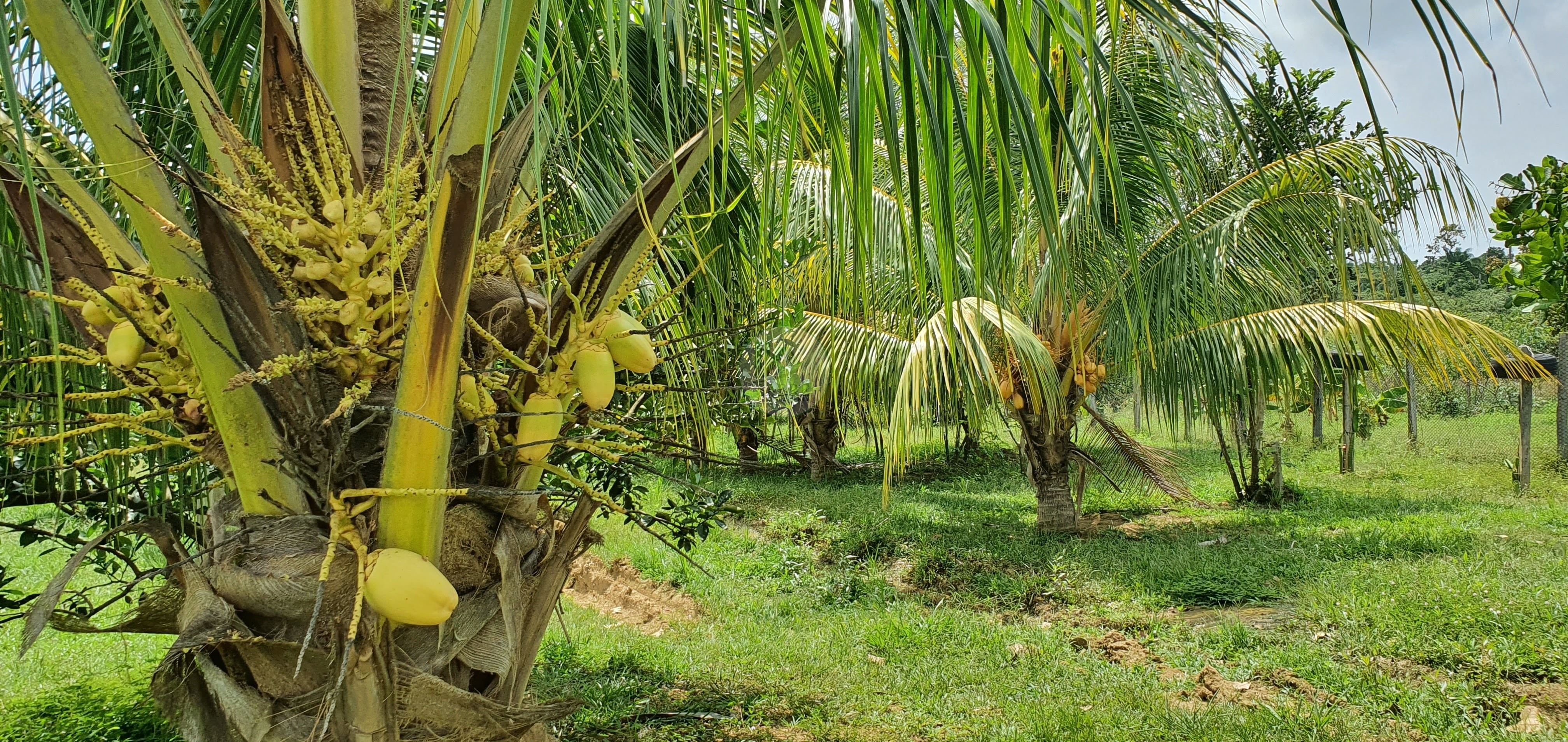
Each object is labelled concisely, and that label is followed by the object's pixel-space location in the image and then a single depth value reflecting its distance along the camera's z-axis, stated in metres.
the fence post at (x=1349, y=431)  9.20
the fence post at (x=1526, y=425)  7.74
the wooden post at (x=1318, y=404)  7.14
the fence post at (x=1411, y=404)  10.47
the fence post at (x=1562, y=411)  8.24
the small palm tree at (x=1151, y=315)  5.39
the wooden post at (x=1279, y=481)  8.45
